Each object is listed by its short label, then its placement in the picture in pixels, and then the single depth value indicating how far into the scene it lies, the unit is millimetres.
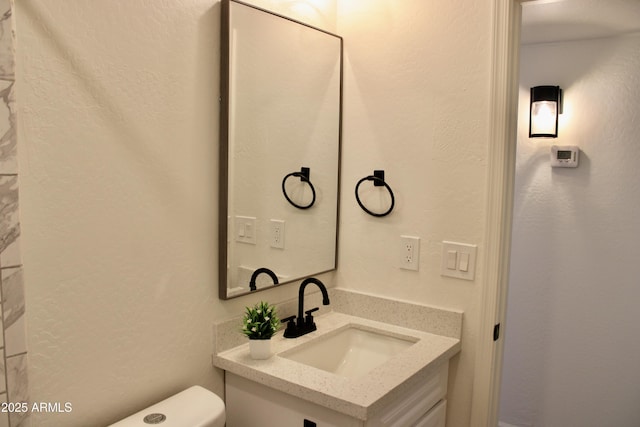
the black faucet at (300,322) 1847
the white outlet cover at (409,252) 1945
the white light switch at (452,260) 1858
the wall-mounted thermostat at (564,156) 2828
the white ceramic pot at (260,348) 1628
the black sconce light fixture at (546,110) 2848
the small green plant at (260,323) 1623
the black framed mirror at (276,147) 1668
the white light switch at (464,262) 1833
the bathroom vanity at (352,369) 1454
